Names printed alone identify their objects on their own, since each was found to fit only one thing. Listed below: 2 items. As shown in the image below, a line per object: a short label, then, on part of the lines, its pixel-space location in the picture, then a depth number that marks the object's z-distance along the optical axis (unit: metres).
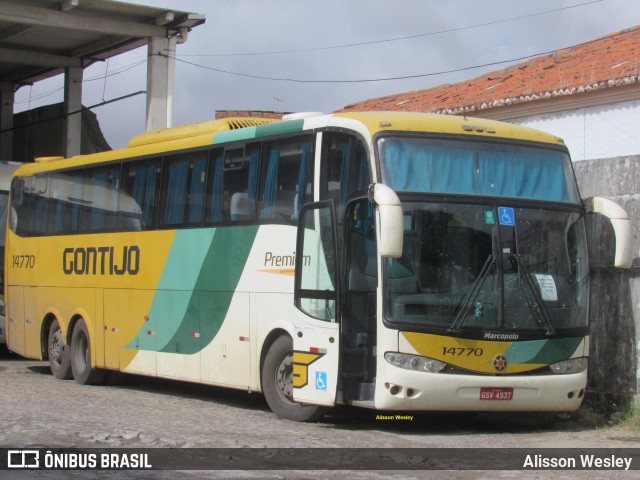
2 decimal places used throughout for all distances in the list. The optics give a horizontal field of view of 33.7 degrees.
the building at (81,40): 25.66
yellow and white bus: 10.55
